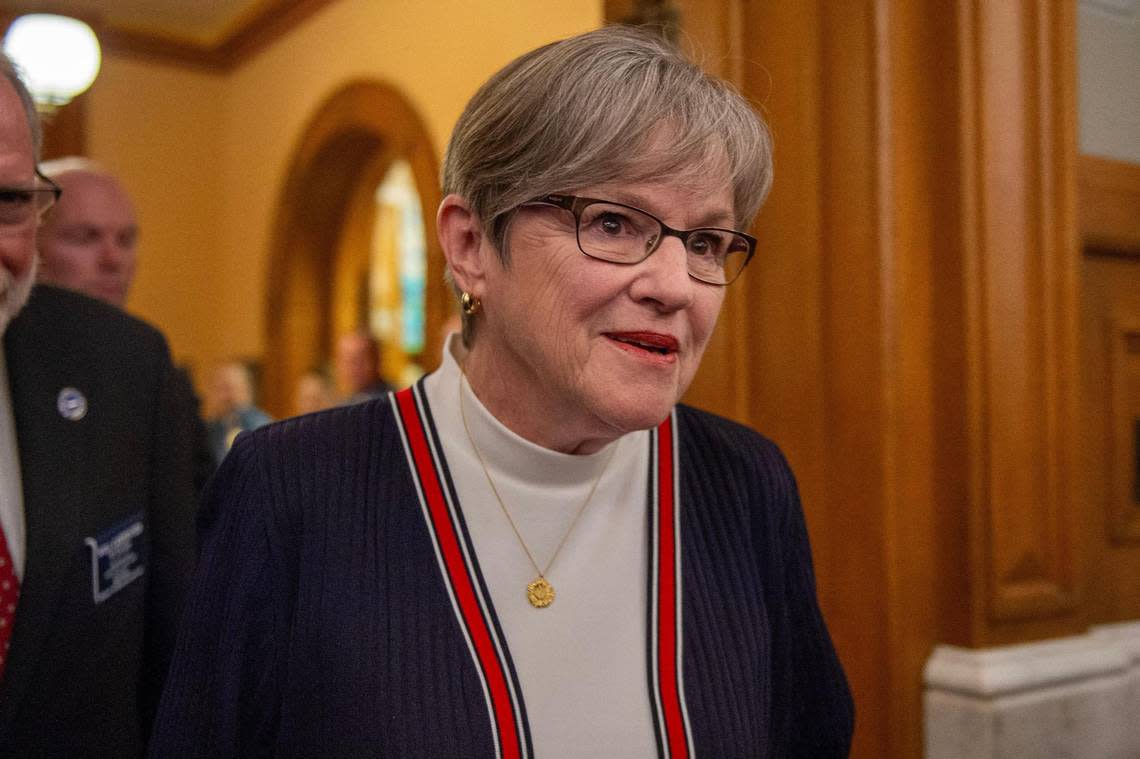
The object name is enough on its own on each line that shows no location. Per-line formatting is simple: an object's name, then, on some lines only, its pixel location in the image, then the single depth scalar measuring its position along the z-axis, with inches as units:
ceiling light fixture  164.7
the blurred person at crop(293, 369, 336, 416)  220.1
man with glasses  58.3
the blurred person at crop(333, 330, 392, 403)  199.8
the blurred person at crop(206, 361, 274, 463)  172.6
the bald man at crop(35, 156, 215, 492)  103.9
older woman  48.1
